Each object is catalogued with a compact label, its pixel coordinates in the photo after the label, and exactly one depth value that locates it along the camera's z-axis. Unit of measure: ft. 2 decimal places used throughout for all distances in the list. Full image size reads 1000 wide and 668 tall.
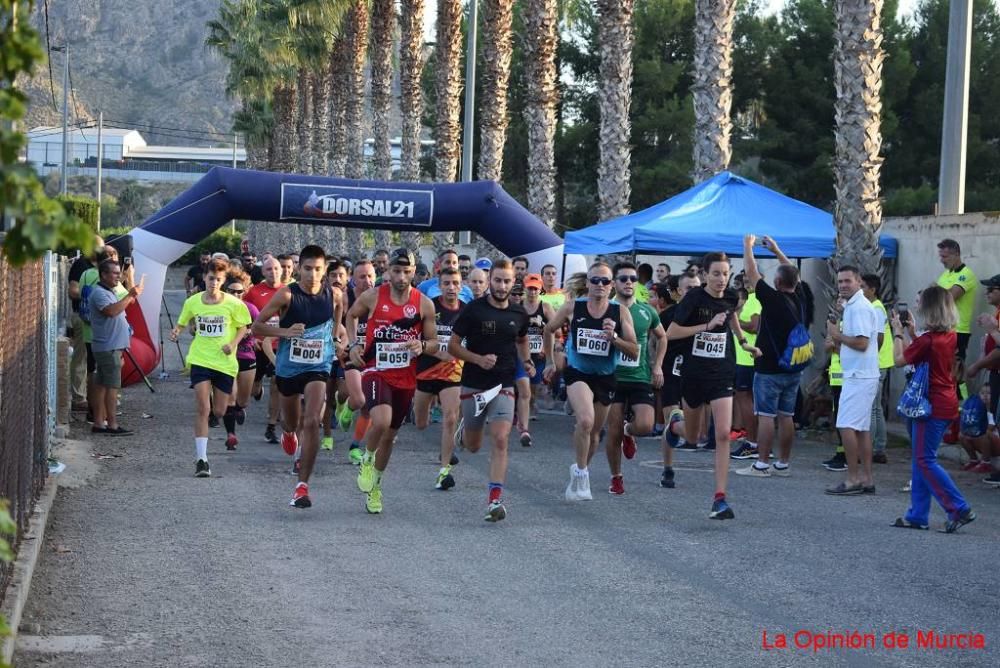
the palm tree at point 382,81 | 128.36
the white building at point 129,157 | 487.61
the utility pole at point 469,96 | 105.09
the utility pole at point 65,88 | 184.98
